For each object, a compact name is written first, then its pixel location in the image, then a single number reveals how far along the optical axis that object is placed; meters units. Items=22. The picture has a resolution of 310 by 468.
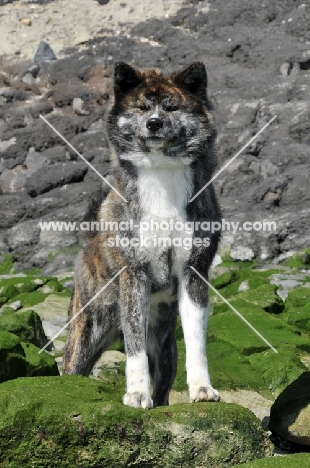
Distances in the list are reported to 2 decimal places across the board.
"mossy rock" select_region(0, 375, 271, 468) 6.22
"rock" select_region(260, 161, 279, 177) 23.73
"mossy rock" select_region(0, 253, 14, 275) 23.44
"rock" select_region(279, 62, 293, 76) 28.78
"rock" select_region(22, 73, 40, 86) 33.00
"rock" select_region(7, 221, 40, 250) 24.06
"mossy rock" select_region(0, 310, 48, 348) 12.21
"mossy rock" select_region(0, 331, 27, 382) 8.55
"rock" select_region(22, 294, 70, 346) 14.66
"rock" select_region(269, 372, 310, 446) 8.16
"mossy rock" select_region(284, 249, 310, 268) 19.81
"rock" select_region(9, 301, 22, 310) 16.73
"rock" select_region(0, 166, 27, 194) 26.73
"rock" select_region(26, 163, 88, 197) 26.05
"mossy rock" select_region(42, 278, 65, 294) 18.17
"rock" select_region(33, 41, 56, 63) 33.81
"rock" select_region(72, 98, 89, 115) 29.92
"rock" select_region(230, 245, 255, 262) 20.34
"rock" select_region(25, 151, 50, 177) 27.16
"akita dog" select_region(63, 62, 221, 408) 7.48
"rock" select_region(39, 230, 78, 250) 23.22
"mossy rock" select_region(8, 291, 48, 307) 16.80
